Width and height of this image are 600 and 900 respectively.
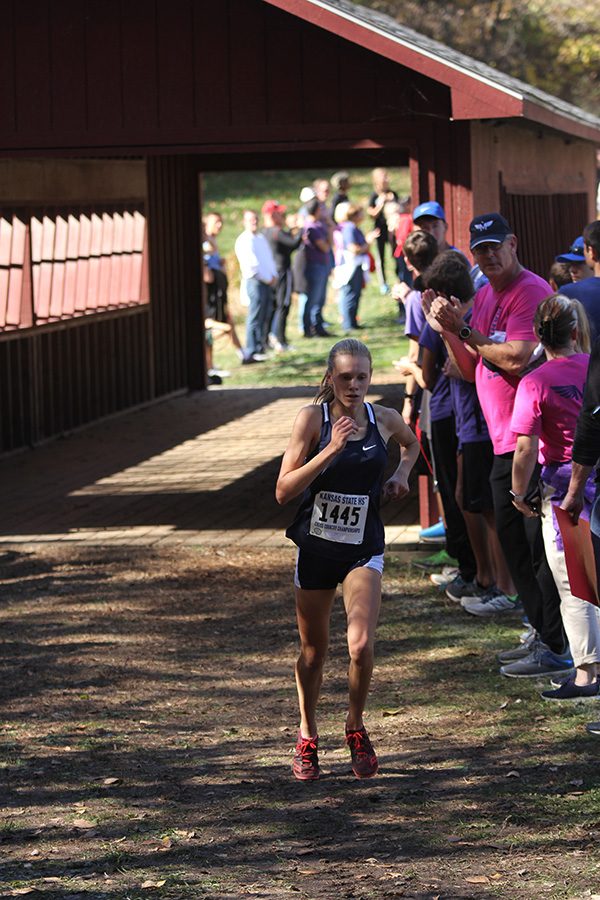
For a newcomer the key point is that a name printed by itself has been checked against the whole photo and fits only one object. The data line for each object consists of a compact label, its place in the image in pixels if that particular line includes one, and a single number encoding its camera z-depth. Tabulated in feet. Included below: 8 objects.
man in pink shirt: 50.70
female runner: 41.37
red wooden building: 70.23
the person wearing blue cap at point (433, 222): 63.31
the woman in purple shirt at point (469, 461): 55.52
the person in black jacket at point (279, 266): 169.89
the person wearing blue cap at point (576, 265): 60.95
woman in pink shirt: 46.14
